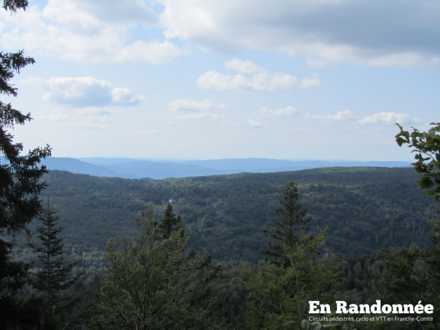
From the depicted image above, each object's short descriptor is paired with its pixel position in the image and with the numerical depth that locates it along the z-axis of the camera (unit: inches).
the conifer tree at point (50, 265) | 1353.3
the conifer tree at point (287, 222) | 1421.0
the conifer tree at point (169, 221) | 1325.8
